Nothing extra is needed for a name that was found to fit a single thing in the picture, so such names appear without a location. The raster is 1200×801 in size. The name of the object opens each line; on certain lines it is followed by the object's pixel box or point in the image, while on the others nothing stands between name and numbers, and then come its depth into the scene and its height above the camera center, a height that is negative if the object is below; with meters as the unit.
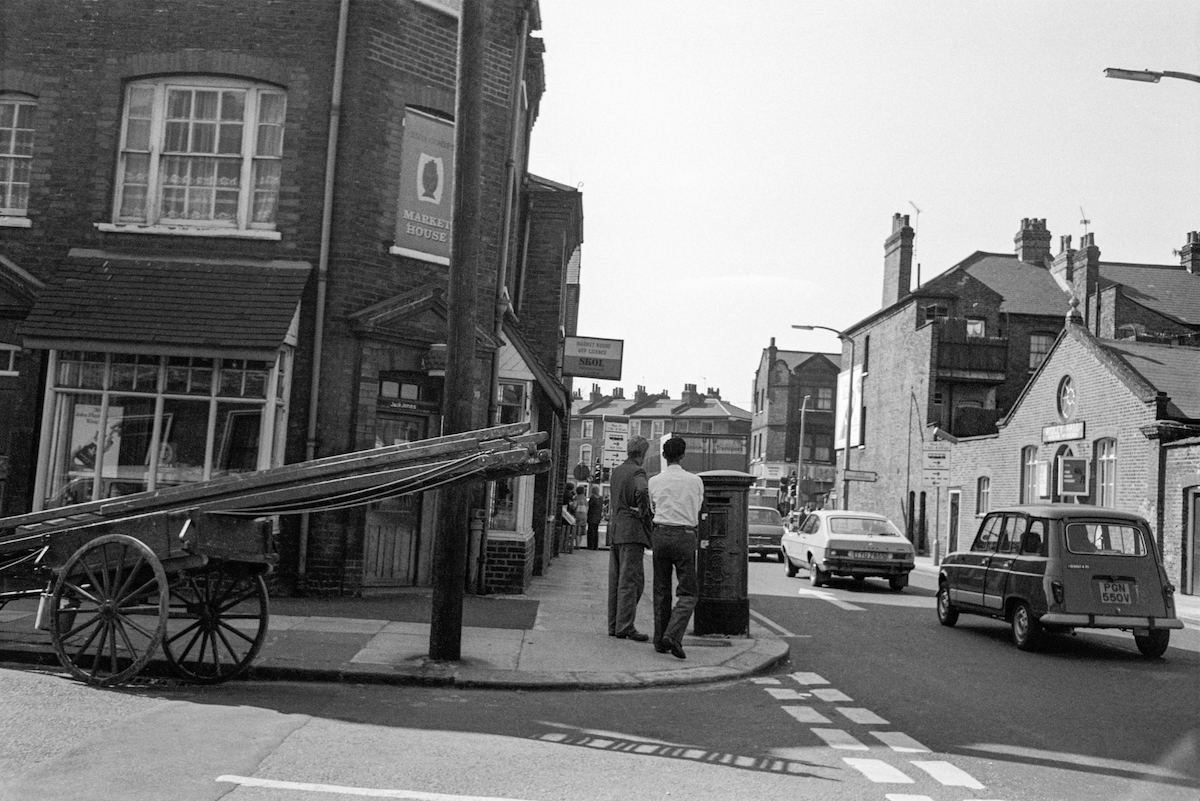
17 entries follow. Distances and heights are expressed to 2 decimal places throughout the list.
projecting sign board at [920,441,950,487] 39.34 +1.83
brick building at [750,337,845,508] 80.12 +6.85
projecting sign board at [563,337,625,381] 20.84 +2.59
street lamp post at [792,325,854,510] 38.22 +2.39
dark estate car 12.11 -0.59
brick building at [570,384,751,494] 96.69 +7.69
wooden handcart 7.46 -0.51
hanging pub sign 14.09 +3.76
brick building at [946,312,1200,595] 27.34 +2.39
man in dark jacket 10.82 -0.34
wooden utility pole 8.99 +1.37
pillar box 11.48 -0.53
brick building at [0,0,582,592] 12.93 +2.85
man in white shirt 9.90 -0.32
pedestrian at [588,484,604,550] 32.03 -0.80
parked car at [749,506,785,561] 30.92 -0.69
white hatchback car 20.55 -0.71
